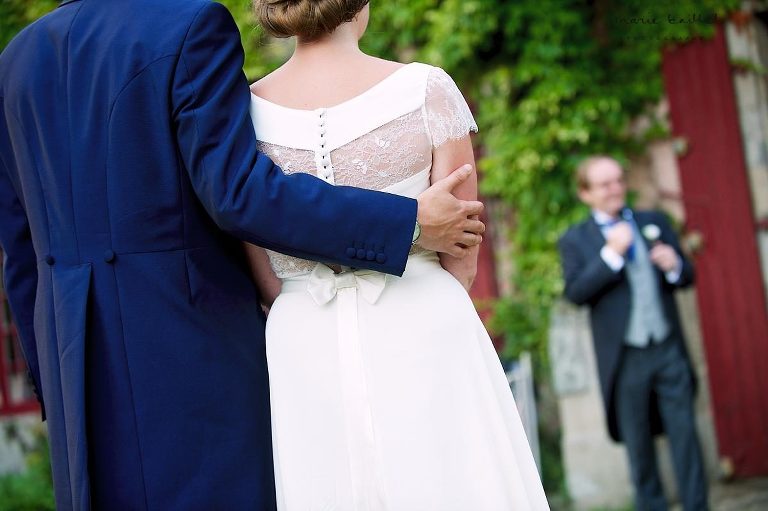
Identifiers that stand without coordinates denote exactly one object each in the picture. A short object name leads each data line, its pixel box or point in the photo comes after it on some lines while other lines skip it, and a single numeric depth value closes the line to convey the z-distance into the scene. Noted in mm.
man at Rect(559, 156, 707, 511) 5152
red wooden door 5777
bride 2150
